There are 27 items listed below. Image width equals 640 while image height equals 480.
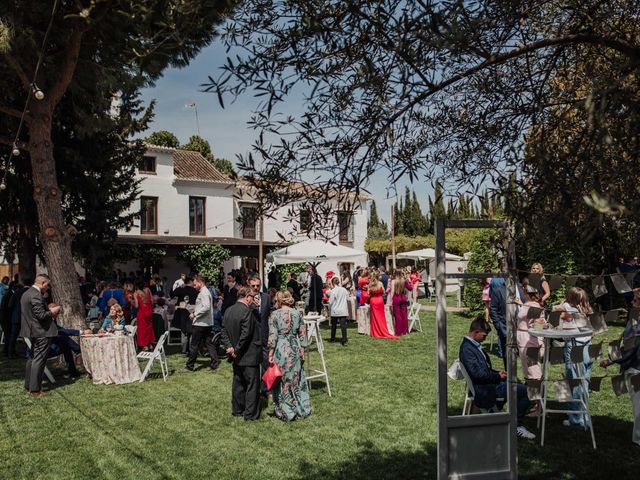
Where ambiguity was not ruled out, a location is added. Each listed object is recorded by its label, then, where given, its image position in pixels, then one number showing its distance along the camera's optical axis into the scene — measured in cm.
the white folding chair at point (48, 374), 1058
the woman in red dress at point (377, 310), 1644
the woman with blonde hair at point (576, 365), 711
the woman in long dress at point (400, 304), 1678
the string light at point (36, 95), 816
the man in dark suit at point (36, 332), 985
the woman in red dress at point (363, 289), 1853
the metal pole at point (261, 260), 3096
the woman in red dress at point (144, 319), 1420
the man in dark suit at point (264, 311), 997
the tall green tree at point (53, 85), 1075
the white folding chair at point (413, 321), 1734
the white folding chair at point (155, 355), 1068
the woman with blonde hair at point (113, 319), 1180
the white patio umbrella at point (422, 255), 3054
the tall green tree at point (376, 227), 6288
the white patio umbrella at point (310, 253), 1739
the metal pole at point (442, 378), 498
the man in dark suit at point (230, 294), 1327
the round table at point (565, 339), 608
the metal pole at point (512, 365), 502
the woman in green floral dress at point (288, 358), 807
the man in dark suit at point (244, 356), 816
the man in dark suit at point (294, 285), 1797
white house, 3438
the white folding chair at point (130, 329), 1149
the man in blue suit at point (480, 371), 649
